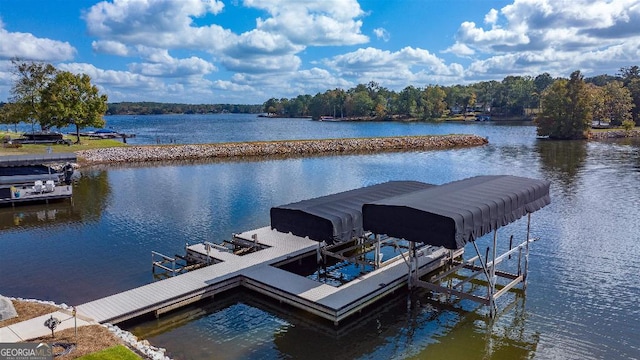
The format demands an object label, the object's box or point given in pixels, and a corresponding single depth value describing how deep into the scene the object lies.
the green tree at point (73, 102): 56.62
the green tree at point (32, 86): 59.19
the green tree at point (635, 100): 110.74
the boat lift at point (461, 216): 13.21
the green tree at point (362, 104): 181.25
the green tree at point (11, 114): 60.73
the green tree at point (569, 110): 84.94
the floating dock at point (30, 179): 30.42
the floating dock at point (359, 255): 13.82
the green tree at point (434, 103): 165.25
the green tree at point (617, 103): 104.06
